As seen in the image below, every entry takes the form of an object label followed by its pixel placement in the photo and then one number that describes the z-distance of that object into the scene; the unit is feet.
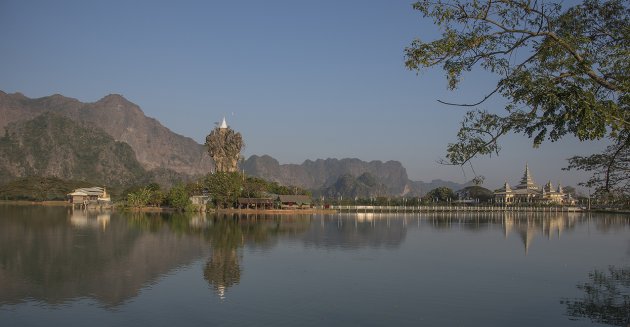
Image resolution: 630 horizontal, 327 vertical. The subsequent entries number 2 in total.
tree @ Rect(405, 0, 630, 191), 33.63
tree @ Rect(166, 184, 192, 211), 280.74
